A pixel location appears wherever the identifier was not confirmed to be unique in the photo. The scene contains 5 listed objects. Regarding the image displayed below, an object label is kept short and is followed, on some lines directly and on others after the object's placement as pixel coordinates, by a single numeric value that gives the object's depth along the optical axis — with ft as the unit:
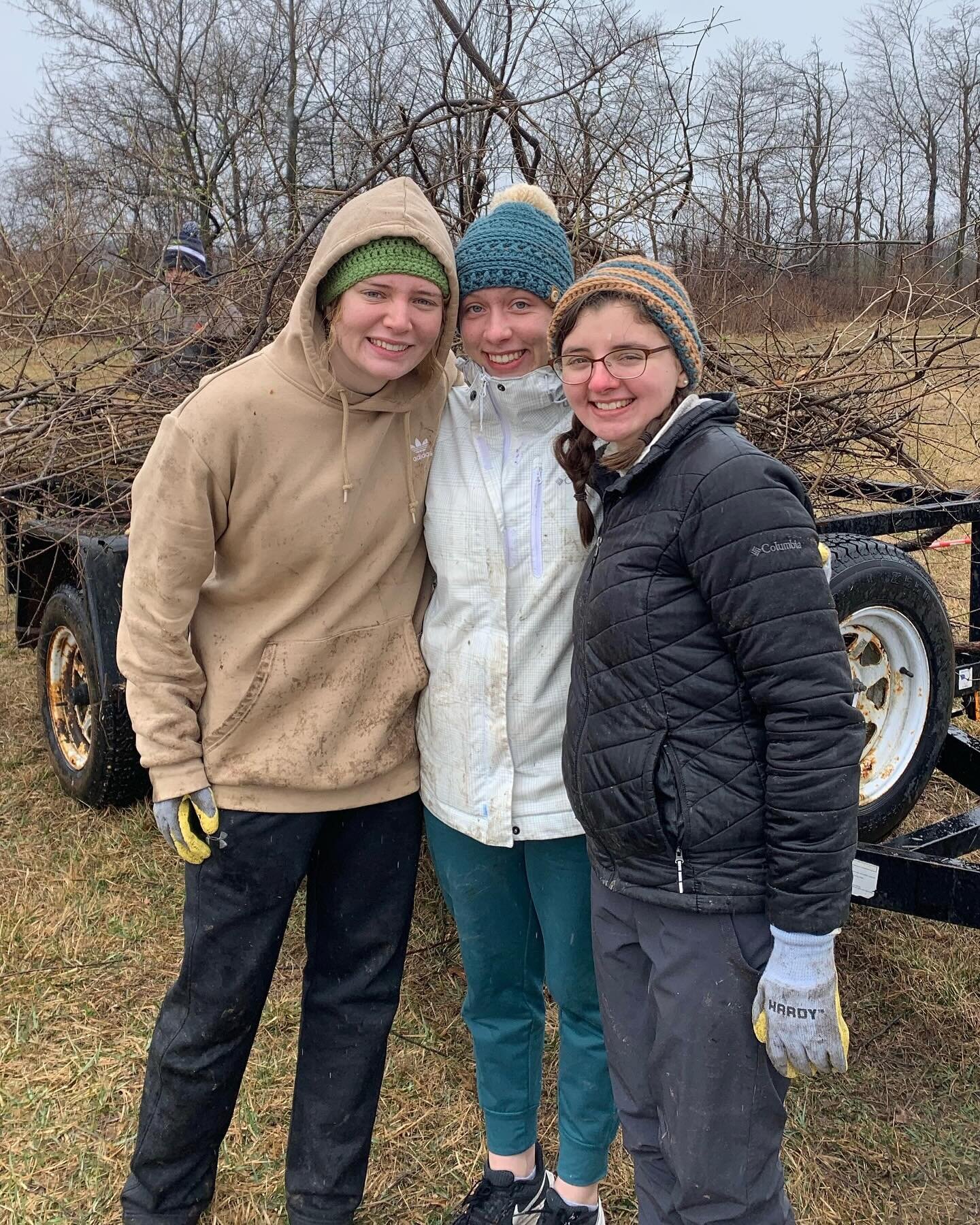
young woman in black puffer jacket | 4.57
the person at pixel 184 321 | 12.67
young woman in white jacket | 6.00
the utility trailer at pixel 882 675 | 7.54
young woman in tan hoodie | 5.92
